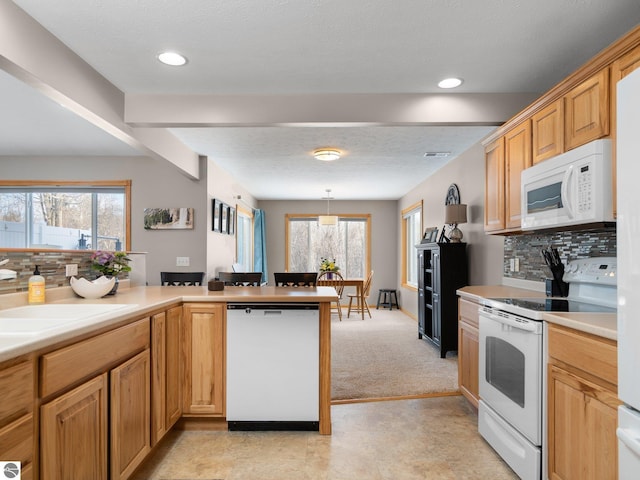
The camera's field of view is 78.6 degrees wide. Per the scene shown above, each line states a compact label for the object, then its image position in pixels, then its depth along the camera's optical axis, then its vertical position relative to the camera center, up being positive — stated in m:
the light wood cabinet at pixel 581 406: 1.44 -0.64
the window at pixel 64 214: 5.02 +0.42
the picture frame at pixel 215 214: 5.04 +0.43
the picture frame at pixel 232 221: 5.95 +0.41
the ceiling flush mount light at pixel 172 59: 2.39 +1.18
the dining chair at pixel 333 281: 6.90 -0.60
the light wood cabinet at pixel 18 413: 1.10 -0.49
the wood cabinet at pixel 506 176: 2.73 +0.56
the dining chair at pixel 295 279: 3.45 -0.28
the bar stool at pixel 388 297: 8.38 -1.08
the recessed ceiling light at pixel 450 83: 2.73 +1.18
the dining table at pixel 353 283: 6.90 -0.63
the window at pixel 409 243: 7.65 +0.10
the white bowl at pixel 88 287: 2.38 -0.25
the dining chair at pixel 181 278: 3.88 -0.31
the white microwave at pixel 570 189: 1.91 +0.33
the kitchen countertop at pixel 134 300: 1.23 -0.32
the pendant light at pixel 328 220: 7.44 +0.53
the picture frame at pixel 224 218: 5.40 +0.42
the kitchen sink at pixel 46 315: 1.64 -0.32
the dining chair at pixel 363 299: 6.99 -0.93
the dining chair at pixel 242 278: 3.64 -0.29
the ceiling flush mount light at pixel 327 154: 4.55 +1.10
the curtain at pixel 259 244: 8.01 +0.07
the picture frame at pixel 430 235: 5.39 +0.18
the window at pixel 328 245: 8.88 +0.06
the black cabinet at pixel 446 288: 4.45 -0.48
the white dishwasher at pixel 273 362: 2.52 -0.74
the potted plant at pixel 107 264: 2.59 -0.12
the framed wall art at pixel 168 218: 4.84 +0.36
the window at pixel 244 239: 6.75 +0.16
